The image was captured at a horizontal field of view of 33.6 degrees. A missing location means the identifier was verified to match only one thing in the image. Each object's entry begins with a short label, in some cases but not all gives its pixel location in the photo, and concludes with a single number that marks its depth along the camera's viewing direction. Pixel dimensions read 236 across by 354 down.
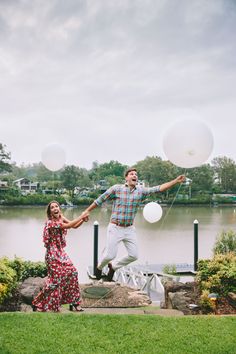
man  5.20
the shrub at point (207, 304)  4.36
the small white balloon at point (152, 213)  8.52
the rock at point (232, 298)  4.39
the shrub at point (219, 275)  4.61
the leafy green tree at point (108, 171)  63.78
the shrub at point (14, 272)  4.71
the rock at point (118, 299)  5.54
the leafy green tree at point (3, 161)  51.31
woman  4.31
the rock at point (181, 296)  4.45
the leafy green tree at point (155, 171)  52.84
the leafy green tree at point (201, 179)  56.41
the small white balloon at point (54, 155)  6.44
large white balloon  4.87
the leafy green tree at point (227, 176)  64.06
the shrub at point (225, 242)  12.10
